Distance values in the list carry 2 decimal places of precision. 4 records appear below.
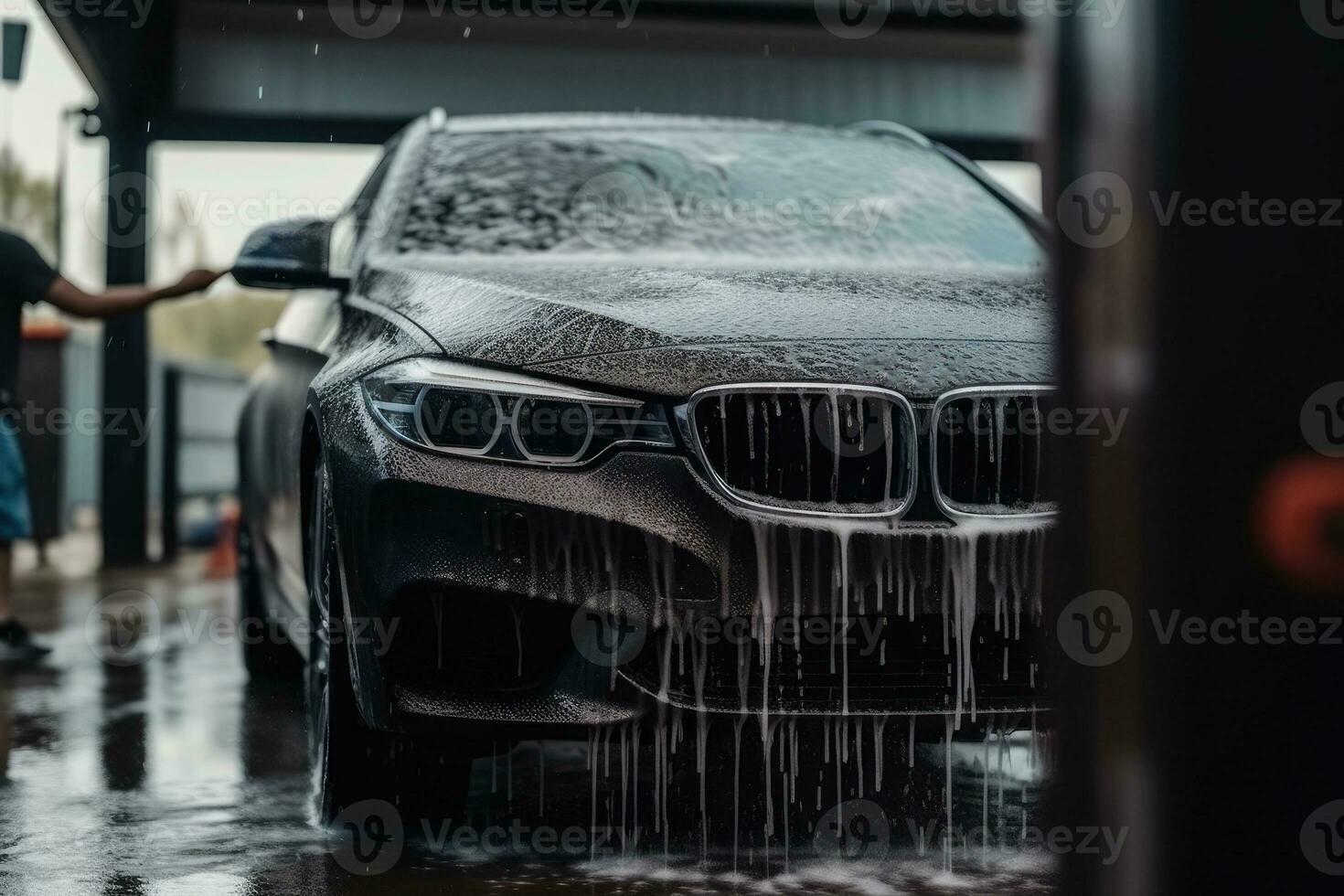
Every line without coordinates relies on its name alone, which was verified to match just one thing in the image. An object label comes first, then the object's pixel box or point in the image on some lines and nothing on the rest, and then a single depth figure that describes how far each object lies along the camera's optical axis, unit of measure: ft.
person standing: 22.17
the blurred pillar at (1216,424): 4.14
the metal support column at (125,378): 41.98
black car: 10.43
